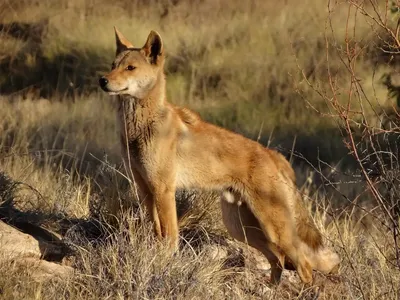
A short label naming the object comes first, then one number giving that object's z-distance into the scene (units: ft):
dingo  48.49
